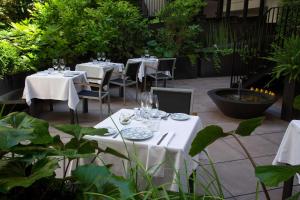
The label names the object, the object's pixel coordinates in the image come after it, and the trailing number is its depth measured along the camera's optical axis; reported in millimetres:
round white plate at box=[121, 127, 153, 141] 2246
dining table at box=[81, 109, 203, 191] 2148
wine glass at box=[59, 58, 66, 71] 5436
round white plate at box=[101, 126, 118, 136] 2333
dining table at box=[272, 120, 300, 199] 2334
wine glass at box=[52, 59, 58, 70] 5371
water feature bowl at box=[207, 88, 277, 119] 5218
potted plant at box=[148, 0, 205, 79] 8742
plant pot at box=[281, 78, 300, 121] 5176
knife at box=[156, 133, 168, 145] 2230
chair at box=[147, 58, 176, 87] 7201
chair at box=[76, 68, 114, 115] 5027
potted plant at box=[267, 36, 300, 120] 4782
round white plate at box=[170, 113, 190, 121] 2783
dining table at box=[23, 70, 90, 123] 4836
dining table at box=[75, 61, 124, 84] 6387
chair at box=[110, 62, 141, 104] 6212
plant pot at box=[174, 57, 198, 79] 9089
